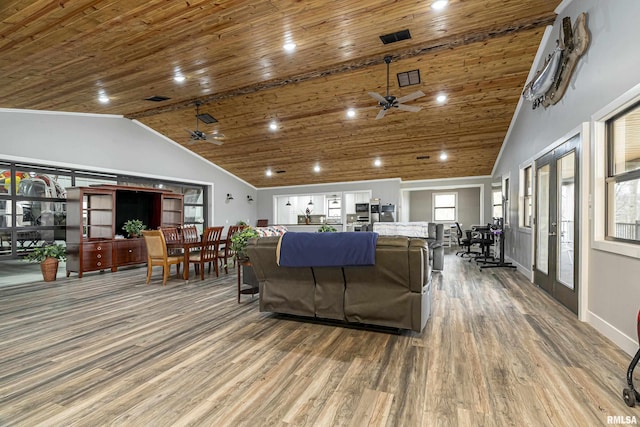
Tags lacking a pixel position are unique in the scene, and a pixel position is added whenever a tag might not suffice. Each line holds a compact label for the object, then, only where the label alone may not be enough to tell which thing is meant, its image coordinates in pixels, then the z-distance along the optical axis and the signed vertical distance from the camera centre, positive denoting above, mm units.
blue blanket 2662 -325
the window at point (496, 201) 8439 +390
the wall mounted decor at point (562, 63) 3201 +1823
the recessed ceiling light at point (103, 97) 5555 +2205
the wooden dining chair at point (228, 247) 5734 -663
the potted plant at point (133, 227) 6657 -316
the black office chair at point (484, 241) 7020 -640
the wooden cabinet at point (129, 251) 6355 -837
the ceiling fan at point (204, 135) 6496 +1705
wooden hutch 5848 -207
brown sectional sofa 2631 -704
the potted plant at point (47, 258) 5430 -833
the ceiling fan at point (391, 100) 4609 +1779
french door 3438 -124
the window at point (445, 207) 12633 +301
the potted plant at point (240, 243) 4004 -393
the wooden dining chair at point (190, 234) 6091 -426
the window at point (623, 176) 2486 +338
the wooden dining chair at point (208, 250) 5352 -679
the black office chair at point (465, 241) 7605 -695
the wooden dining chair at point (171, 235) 5620 -428
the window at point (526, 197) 5448 +326
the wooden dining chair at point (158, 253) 5051 -697
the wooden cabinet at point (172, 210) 7504 +76
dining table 5137 -561
